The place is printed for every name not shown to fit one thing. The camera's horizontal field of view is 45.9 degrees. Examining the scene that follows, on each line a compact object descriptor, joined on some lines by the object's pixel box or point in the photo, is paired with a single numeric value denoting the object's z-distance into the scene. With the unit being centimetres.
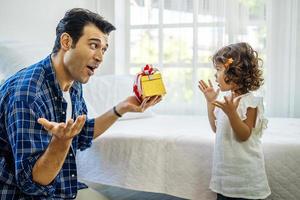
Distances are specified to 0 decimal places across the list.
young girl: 119
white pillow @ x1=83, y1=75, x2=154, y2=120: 195
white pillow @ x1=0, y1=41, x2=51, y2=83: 169
